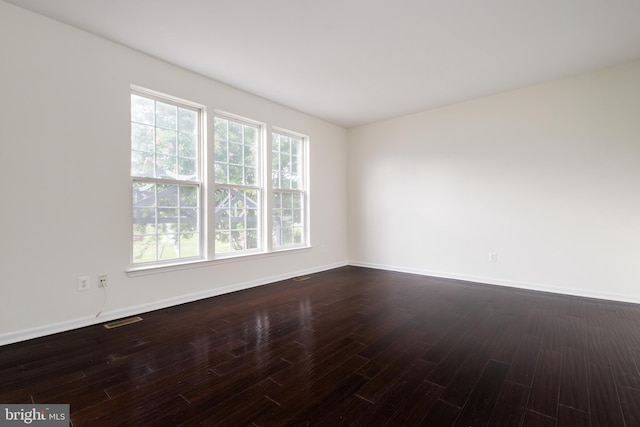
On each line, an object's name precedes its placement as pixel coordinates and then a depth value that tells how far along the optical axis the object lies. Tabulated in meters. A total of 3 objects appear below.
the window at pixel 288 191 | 4.68
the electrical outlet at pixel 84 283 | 2.69
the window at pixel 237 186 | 3.88
